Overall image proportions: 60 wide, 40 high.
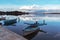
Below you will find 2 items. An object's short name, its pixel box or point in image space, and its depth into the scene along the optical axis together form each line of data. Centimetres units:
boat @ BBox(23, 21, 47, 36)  534
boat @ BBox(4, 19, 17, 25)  995
